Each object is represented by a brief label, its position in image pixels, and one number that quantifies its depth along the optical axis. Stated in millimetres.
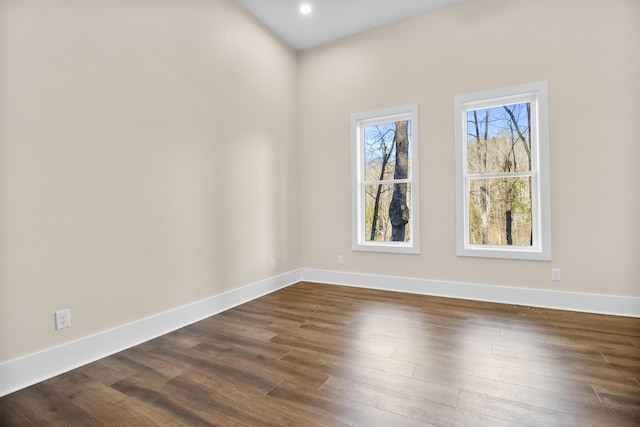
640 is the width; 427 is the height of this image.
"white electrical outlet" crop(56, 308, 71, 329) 1918
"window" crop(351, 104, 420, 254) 3711
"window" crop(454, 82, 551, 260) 3068
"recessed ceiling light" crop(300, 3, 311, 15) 3410
